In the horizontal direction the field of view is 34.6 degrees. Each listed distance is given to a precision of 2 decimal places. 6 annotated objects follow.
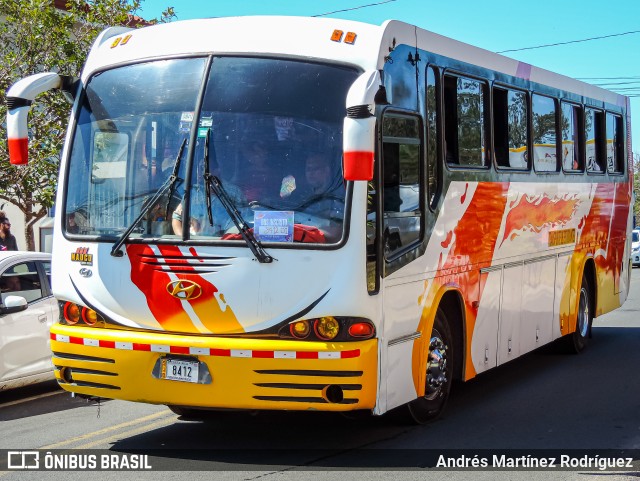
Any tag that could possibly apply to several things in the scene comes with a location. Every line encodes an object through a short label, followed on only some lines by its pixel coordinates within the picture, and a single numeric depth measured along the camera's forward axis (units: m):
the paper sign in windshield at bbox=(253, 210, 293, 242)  7.00
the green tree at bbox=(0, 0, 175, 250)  16.42
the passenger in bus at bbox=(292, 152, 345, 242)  7.01
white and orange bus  6.92
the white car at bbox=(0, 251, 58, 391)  9.81
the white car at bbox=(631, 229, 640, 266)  38.60
